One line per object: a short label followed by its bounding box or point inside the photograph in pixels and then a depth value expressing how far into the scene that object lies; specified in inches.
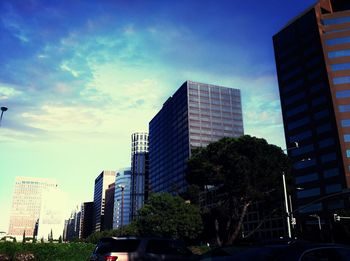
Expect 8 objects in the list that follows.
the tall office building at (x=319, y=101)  3602.4
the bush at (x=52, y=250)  1077.8
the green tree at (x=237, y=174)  1798.7
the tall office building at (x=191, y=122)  6254.9
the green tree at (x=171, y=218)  2137.1
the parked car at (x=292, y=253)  219.0
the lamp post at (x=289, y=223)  1373.8
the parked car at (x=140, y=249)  477.7
